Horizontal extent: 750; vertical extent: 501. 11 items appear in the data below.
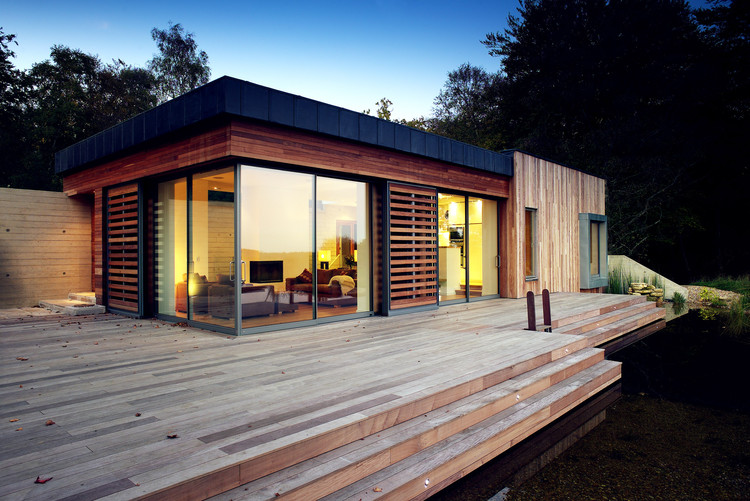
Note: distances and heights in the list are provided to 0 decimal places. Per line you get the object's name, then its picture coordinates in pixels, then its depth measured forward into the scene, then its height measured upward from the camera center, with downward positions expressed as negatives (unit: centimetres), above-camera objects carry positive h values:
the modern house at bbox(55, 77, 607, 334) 547 +71
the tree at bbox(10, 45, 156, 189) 1783 +703
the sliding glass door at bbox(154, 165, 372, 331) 552 +14
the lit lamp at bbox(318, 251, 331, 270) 619 -1
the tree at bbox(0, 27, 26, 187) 1708 +595
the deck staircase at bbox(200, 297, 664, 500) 216 -113
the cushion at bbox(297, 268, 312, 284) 598 -28
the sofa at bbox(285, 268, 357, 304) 598 -39
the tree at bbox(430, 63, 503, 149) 2169 +795
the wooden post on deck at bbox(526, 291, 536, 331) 552 -73
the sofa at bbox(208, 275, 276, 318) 553 -55
